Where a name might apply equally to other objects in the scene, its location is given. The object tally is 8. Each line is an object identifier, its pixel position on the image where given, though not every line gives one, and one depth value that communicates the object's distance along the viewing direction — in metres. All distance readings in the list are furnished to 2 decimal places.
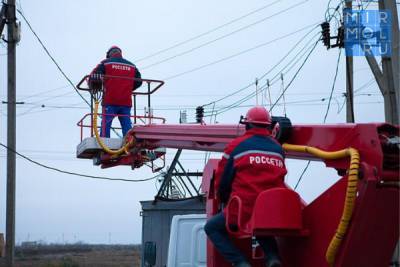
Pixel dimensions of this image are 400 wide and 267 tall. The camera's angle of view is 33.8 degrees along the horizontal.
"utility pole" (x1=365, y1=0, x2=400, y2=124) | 12.34
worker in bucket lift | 13.33
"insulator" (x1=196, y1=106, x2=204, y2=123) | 17.78
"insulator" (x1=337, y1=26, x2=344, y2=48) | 16.46
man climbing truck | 5.06
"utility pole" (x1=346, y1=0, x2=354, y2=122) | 15.77
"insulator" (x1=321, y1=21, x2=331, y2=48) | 17.05
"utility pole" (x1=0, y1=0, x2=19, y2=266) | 18.67
